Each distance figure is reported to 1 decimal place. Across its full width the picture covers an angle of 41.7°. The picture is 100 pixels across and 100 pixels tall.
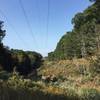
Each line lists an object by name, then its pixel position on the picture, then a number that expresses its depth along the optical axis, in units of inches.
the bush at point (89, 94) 198.0
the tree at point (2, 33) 821.8
